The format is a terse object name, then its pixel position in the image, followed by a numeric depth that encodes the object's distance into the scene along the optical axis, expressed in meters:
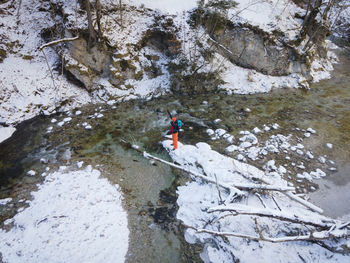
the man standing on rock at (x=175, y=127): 7.94
